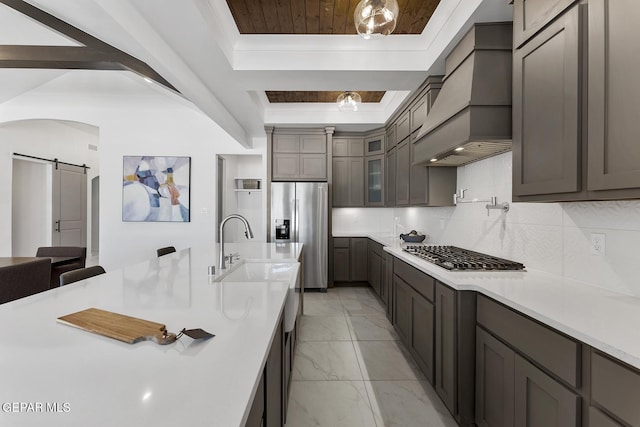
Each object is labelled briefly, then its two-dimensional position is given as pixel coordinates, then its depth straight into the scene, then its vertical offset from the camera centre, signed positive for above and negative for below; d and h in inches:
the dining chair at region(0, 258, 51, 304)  92.7 -22.4
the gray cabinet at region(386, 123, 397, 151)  167.5 +44.6
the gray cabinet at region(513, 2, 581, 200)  52.8 +20.3
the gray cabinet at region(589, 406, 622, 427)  36.7 -25.7
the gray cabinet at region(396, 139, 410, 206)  143.7 +20.6
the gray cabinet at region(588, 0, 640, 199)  43.1 +18.1
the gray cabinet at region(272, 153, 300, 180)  196.7 +31.0
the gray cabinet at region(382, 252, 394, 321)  129.9 -32.5
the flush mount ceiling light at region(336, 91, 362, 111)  134.0 +50.6
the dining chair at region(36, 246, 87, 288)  147.7 -21.0
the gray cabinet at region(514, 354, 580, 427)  42.4 -28.7
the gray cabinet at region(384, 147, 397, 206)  168.7 +20.7
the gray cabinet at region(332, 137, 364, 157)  202.5 +44.3
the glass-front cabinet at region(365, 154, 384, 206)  193.0 +21.4
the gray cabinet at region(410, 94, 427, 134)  119.4 +41.8
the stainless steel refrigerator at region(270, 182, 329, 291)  188.9 -4.2
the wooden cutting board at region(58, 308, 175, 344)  35.0 -14.8
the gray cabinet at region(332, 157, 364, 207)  202.8 +22.8
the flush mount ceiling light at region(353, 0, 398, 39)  66.3 +44.4
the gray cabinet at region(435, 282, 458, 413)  69.9 -32.7
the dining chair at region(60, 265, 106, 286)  71.8 -16.1
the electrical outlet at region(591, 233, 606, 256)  60.3 -5.9
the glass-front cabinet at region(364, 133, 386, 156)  191.3 +44.5
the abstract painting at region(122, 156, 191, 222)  198.8 +15.4
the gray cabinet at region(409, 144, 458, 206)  121.4 +11.5
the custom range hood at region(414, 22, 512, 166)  75.4 +30.9
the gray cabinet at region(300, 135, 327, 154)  197.2 +45.0
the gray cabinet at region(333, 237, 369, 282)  196.1 -30.1
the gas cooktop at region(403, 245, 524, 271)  77.2 -13.3
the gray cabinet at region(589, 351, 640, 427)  33.9 -20.9
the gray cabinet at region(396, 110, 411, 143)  140.6 +43.2
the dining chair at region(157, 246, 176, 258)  127.5 -17.3
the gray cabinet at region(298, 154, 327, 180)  197.6 +30.5
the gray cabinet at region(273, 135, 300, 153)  196.5 +45.3
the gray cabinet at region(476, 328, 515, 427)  55.3 -33.3
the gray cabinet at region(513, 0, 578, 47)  56.5 +40.8
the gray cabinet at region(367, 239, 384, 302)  158.2 -31.0
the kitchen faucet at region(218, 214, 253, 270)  75.9 -6.7
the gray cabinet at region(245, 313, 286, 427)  35.4 -25.6
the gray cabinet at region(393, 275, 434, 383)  84.7 -35.7
